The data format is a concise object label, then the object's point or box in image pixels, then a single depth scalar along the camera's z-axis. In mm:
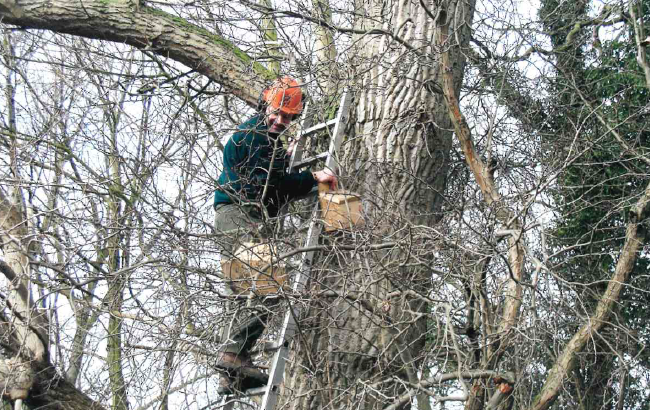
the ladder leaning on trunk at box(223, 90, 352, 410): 10426
